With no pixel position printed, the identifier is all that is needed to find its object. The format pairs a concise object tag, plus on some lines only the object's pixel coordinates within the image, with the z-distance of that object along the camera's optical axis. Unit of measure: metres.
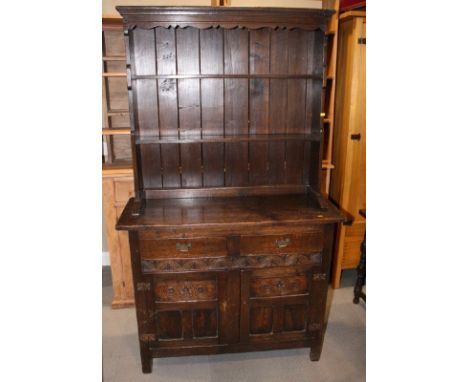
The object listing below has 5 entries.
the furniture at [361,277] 2.56
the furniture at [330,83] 2.27
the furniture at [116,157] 2.24
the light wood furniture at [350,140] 2.35
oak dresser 1.78
